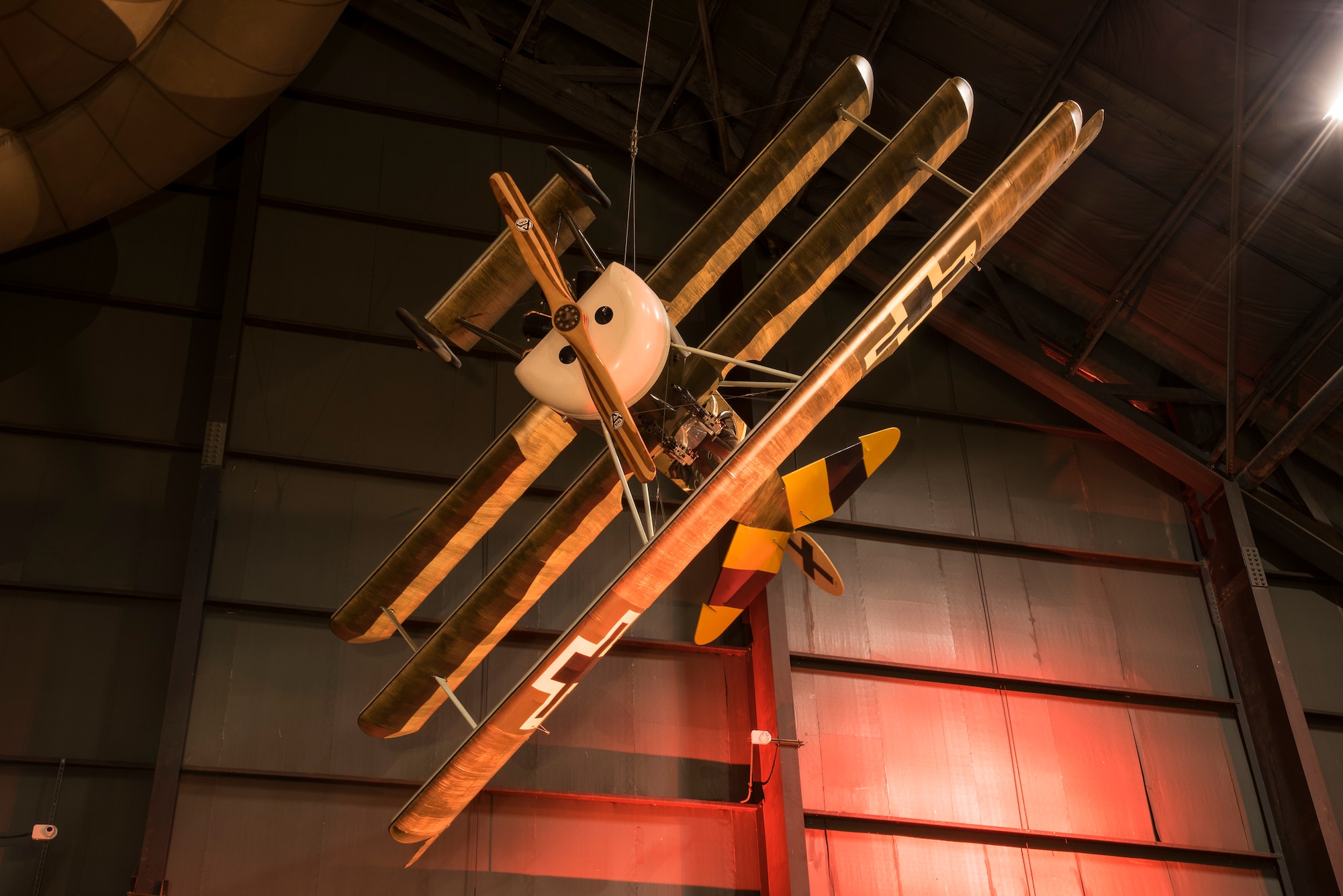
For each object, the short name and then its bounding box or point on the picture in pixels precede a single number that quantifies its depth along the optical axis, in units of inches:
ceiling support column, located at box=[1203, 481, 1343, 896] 351.9
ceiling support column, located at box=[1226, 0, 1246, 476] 325.1
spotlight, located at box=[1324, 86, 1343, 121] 294.8
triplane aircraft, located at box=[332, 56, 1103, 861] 195.6
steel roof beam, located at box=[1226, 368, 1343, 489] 360.2
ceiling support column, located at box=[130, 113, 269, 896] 290.8
